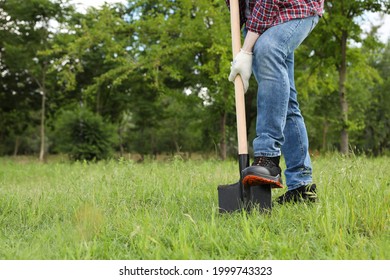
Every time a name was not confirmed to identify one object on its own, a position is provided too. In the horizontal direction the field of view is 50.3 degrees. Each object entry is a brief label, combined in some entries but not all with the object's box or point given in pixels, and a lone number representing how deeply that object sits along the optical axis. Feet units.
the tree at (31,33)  57.72
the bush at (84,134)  52.55
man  8.31
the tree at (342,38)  38.75
